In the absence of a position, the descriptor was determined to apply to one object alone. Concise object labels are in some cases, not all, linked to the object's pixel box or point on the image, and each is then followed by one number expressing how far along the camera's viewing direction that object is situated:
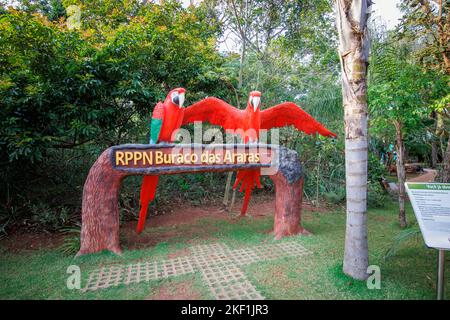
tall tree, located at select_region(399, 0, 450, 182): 4.51
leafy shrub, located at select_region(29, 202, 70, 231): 4.58
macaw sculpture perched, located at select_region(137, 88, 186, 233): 3.85
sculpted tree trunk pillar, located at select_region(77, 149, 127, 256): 3.49
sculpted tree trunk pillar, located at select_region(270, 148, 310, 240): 4.24
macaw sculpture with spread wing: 4.29
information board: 2.10
